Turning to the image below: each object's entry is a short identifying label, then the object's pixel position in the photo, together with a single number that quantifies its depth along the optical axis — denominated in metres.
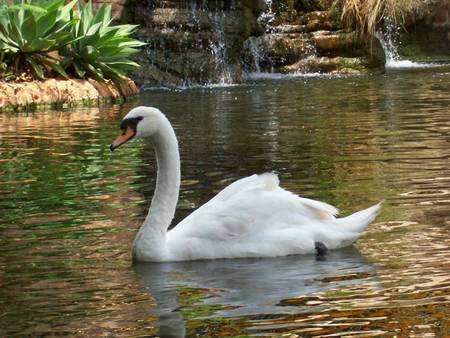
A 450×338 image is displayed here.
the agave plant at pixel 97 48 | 20.75
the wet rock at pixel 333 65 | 26.16
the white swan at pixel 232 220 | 7.12
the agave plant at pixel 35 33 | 19.98
